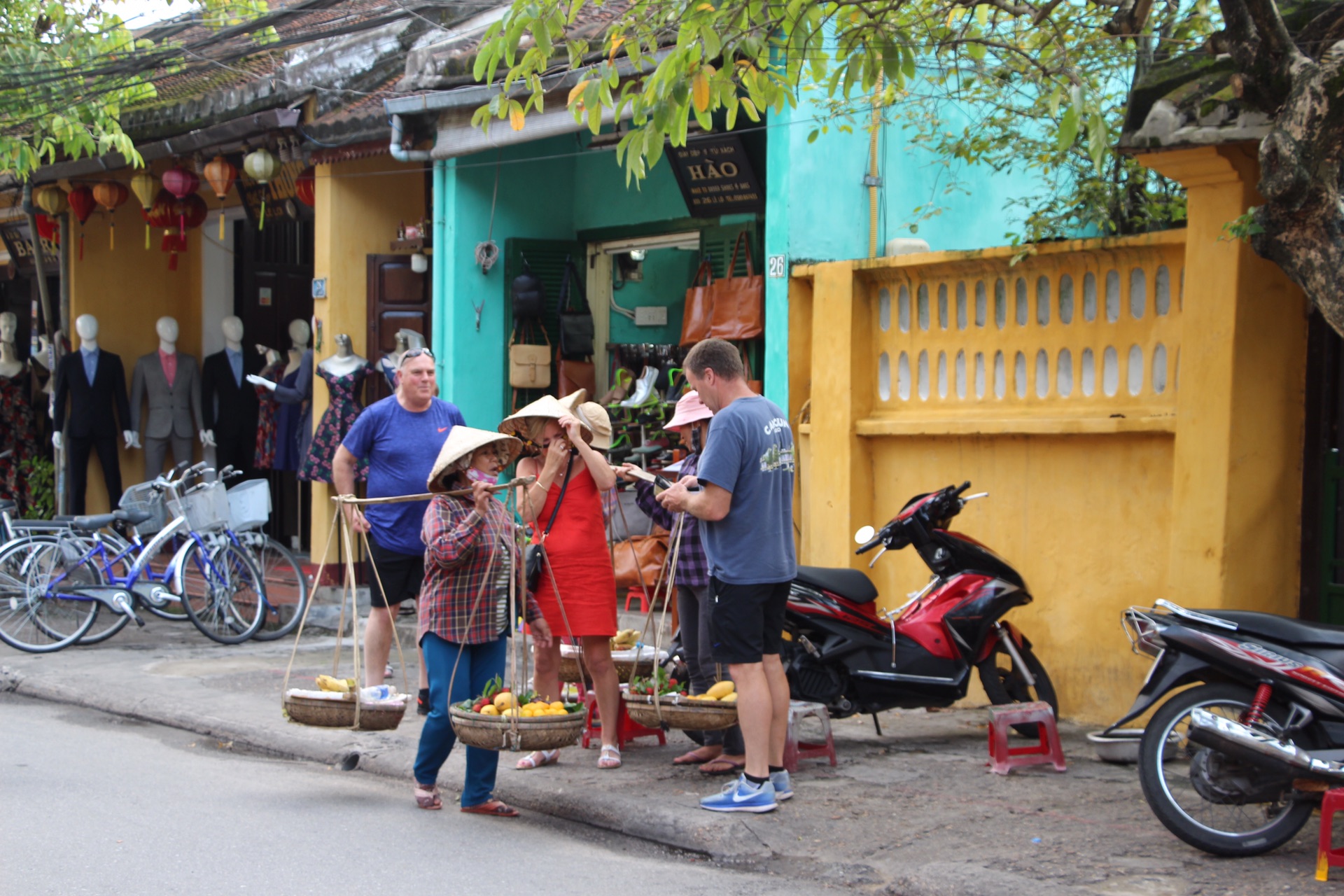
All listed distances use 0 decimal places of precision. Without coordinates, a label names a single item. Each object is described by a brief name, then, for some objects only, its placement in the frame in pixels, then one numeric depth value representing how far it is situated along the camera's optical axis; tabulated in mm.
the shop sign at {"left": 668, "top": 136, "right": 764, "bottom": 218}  10078
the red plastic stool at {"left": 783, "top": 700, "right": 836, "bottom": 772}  6438
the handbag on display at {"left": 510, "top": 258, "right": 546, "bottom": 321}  11367
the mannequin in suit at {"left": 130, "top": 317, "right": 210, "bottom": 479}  14594
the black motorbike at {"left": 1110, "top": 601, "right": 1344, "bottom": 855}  4910
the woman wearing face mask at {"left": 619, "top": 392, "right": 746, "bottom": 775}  6484
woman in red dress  6344
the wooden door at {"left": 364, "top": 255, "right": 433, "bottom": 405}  12031
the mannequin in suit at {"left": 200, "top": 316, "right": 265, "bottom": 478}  14531
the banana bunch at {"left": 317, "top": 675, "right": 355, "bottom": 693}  6125
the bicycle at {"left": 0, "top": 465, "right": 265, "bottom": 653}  10219
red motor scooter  6727
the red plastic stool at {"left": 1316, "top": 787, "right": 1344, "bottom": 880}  4742
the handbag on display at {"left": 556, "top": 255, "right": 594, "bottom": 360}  11438
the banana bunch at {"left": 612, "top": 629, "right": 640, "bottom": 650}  7273
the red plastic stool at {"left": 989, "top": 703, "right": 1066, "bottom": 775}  6445
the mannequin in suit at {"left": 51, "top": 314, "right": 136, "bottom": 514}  14375
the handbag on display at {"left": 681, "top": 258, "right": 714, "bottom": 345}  10461
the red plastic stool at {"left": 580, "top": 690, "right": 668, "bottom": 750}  6922
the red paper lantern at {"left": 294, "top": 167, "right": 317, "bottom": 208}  12378
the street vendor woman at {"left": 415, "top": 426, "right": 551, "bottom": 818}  5758
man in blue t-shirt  7551
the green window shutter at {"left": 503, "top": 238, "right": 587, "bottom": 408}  11555
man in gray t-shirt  5613
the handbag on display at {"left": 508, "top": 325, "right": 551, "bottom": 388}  11352
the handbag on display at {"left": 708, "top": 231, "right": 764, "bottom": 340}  10109
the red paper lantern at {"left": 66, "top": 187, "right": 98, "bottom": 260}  14305
